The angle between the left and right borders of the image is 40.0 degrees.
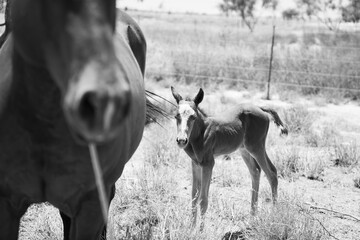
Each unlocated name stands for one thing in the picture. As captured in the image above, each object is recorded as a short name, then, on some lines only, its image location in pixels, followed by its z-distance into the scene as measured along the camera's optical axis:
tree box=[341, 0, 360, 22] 34.66
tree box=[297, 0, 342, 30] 39.33
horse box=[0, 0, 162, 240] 1.23
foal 4.75
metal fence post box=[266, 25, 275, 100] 12.68
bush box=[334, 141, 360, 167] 6.59
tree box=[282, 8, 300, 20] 54.59
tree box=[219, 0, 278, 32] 49.78
